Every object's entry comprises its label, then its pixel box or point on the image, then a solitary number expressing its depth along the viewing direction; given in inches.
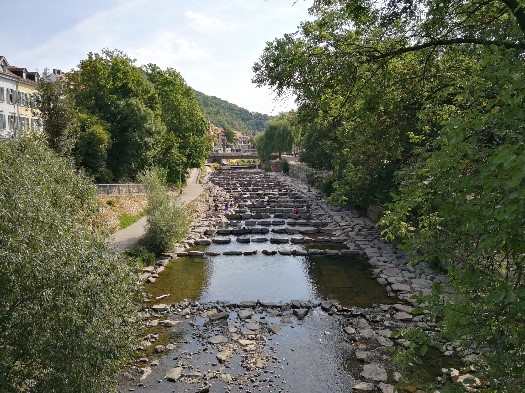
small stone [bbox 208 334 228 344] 553.6
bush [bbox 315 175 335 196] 1670.4
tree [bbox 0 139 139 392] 294.2
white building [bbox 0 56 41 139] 1608.0
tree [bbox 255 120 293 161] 3216.0
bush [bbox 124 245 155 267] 839.8
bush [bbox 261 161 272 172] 3435.0
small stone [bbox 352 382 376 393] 442.9
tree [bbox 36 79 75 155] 914.7
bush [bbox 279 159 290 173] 3096.0
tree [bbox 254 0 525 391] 183.2
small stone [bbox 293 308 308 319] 639.1
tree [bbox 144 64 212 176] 1872.5
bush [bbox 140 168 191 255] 918.4
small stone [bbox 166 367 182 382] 463.1
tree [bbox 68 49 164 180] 1363.2
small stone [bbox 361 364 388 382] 463.7
